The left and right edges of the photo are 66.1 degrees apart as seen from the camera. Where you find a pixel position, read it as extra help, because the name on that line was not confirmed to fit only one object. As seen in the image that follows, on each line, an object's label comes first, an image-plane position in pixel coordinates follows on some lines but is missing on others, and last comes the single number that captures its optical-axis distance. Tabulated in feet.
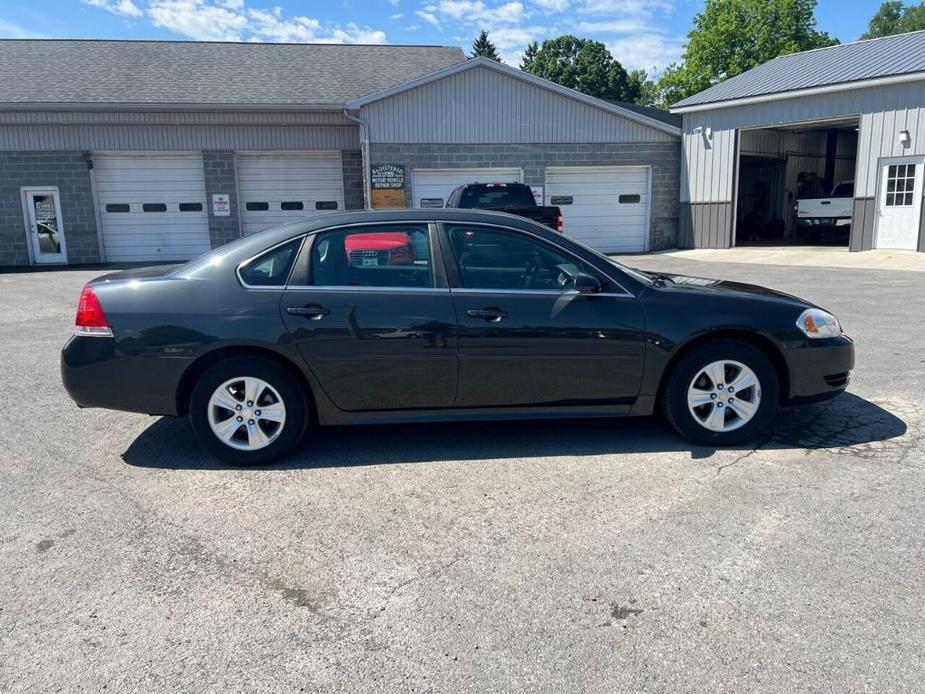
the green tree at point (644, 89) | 211.20
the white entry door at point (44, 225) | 63.36
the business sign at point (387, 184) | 62.23
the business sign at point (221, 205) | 64.75
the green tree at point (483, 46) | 217.36
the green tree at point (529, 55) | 208.34
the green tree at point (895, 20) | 260.42
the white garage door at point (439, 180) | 63.77
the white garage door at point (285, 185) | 65.67
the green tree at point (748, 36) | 147.74
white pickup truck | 72.84
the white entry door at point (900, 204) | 57.57
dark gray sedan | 14.07
